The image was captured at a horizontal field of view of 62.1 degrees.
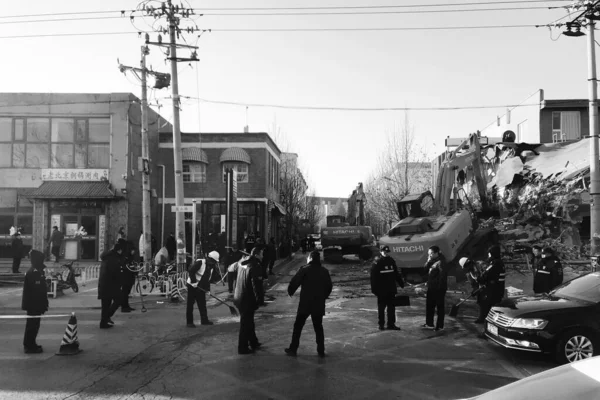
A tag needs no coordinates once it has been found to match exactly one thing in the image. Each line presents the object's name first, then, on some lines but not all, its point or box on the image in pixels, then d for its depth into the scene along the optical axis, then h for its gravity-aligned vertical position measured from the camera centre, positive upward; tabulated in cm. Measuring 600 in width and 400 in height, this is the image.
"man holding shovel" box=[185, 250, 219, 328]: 1065 -140
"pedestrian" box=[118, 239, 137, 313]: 1212 -161
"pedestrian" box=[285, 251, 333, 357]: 803 -128
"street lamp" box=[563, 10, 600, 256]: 1363 +201
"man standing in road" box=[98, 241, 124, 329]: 1051 -139
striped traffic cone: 814 -198
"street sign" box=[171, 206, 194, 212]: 1658 +38
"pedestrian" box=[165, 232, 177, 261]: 2436 -130
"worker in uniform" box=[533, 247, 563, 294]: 1069 -119
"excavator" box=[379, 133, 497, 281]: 1517 -8
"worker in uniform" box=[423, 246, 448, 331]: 995 -145
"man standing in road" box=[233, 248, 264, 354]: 821 -134
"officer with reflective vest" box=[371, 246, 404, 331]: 1019 -142
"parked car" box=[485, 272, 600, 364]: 723 -160
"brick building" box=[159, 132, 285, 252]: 3127 +274
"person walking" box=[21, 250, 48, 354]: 834 -134
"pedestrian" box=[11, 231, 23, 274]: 1936 -118
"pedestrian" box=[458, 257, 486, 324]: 1038 -158
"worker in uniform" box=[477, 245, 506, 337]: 985 -122
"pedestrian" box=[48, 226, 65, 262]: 2180 -92
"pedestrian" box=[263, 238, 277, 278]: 1848 -143
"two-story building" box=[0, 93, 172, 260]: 2564 +285
